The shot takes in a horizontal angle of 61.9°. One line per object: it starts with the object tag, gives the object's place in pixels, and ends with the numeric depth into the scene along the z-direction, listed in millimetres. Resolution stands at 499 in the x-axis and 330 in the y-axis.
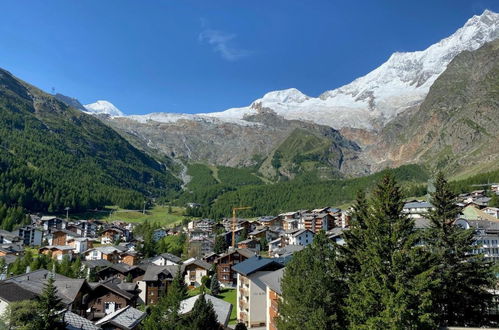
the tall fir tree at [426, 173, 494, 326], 30703
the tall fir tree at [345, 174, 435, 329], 24609
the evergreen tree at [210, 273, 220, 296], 84625
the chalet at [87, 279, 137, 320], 60938
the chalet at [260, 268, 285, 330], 46888
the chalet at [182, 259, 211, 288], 97688
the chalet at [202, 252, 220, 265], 112338
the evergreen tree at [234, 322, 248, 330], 51047
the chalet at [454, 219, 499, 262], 88188
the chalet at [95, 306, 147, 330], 44344
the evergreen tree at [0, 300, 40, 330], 29708
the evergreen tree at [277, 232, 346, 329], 29188
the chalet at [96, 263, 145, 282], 91625
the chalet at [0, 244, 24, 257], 110062
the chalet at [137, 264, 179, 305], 84562
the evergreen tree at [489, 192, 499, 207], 133875
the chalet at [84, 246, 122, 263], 120312
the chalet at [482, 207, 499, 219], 122275
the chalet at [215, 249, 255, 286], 97381
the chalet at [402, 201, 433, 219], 126688
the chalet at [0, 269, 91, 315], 45781
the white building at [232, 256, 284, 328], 57750
